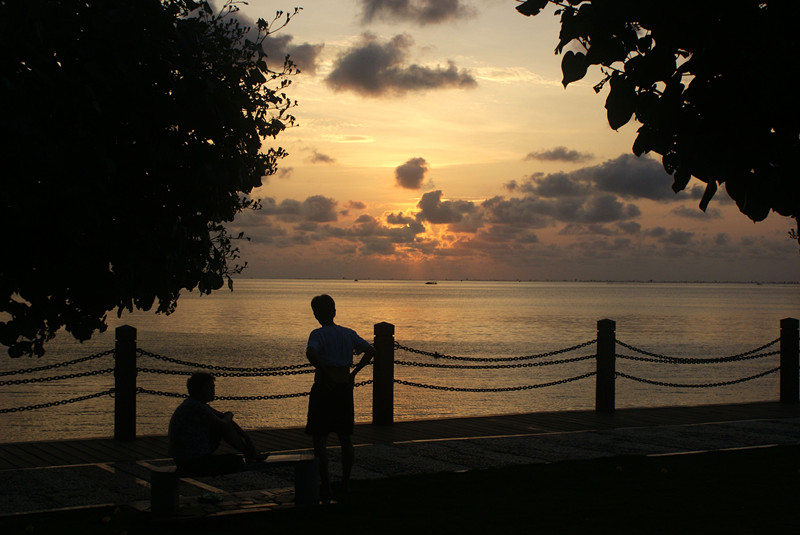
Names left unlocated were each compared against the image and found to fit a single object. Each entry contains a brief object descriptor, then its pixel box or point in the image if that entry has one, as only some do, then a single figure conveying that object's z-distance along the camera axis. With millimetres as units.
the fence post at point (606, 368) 14023
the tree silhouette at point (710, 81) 4199
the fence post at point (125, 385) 10867
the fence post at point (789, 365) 15586
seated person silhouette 6773
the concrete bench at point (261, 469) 6676
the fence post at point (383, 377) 12414
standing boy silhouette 7676
